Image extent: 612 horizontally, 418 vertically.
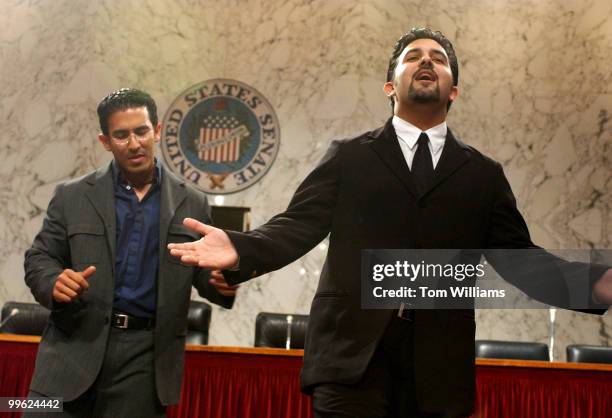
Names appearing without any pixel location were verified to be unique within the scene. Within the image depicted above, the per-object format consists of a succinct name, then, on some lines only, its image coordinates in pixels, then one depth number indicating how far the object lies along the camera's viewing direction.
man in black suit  1.61
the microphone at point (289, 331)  4.13
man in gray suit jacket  2.15
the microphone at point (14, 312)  3.96
